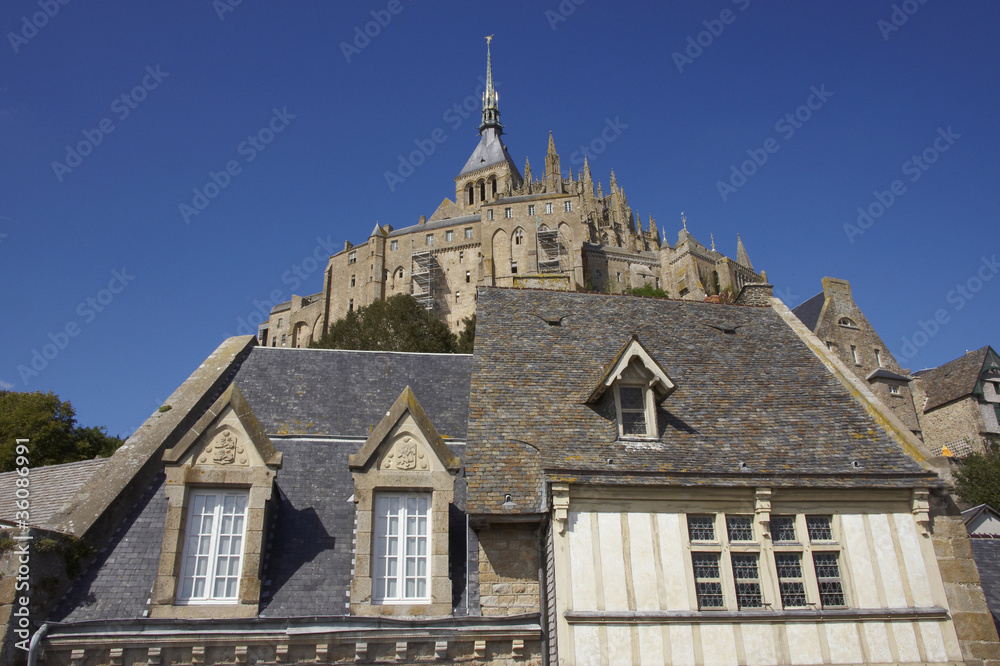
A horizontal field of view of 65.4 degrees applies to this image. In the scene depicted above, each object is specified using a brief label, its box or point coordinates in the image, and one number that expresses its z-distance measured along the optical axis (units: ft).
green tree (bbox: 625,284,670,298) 268.86
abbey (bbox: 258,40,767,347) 286.46
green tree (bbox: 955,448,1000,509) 101.19
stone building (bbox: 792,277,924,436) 135.54
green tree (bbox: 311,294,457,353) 174.09
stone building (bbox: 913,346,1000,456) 129.70
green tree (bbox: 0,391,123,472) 95.09
